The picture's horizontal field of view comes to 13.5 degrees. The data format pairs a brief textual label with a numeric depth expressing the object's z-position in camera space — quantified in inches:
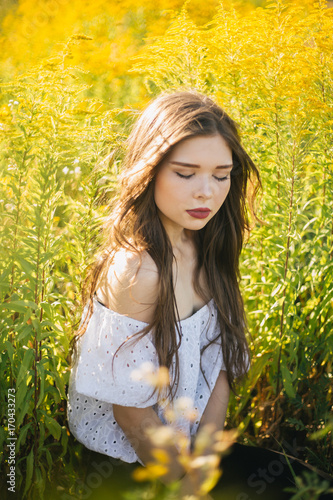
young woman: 100.6
